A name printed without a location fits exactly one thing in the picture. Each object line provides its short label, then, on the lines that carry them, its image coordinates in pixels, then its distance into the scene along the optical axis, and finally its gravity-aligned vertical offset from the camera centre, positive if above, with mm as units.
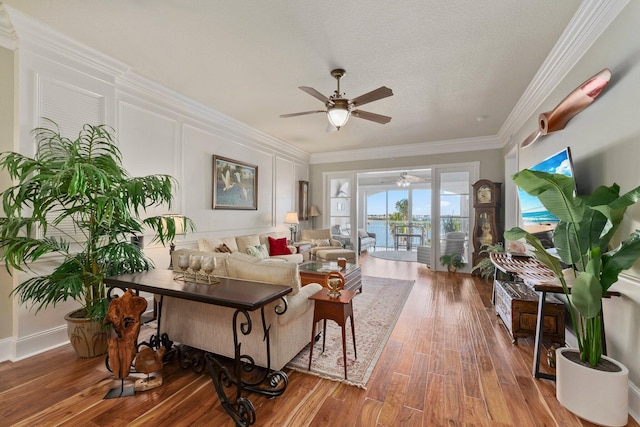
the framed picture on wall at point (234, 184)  4555 +511
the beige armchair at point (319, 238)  6327 -578
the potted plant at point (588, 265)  1612 -315
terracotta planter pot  2391 -1074
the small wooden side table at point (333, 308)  2141 -751
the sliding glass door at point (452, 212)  6027 +54
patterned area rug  2225 -1265
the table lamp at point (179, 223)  3217 -128
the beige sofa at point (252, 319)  2068 -871
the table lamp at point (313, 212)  7177 +40
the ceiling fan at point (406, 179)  8391 +1083
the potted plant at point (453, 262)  5969 -1020
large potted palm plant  2076 -111
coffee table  3857 -849
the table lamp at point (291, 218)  6152 -103
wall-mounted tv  2348 +108
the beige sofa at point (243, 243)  4051 -485
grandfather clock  5414 -6
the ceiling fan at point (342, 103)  2674 +1144
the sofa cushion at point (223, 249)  4000 -523
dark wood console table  1656 -532
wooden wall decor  1946 +897
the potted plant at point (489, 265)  4616 -843
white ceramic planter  1620 -1077
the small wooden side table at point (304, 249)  5761 -758
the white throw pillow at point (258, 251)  4551 -634
